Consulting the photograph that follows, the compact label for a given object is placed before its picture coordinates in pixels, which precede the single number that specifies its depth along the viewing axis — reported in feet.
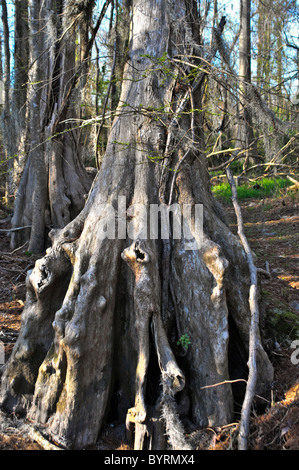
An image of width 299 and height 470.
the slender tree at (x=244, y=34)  35.66
